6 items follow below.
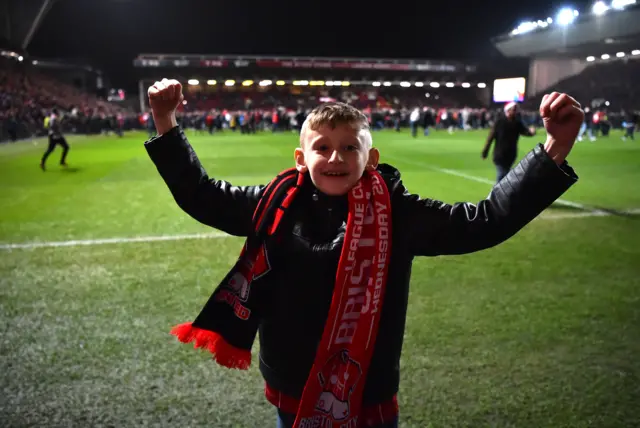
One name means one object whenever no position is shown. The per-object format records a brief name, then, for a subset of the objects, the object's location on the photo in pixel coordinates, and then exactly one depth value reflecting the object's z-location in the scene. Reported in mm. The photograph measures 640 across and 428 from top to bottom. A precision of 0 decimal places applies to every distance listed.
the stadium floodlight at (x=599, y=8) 52312
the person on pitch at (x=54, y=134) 16172
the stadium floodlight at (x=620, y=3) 50531
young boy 1917
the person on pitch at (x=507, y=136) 10070
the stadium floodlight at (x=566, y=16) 56125
